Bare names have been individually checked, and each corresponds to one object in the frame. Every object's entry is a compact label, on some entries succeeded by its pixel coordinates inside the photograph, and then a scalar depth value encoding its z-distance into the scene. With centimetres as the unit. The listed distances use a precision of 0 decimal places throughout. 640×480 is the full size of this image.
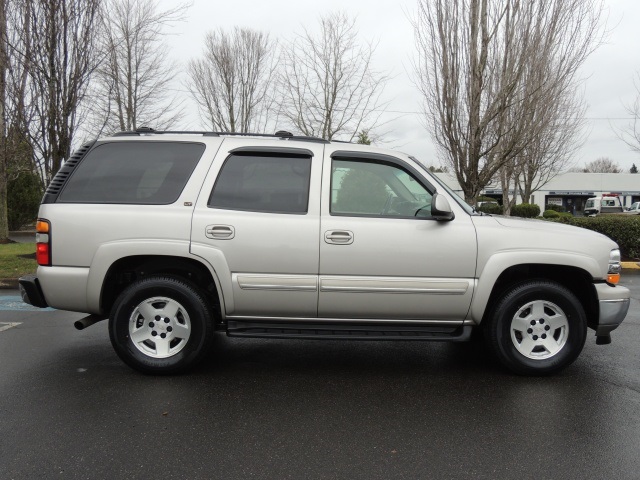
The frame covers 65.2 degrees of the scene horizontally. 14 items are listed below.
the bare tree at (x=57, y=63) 867
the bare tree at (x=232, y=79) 2272
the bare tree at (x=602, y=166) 7706
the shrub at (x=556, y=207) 4025
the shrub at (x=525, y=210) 2675
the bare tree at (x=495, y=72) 1003
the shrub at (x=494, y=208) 2923
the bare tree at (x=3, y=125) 871
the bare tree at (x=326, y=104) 1706
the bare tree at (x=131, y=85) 1794
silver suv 405
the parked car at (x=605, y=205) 3431
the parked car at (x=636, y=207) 3394
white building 4331
